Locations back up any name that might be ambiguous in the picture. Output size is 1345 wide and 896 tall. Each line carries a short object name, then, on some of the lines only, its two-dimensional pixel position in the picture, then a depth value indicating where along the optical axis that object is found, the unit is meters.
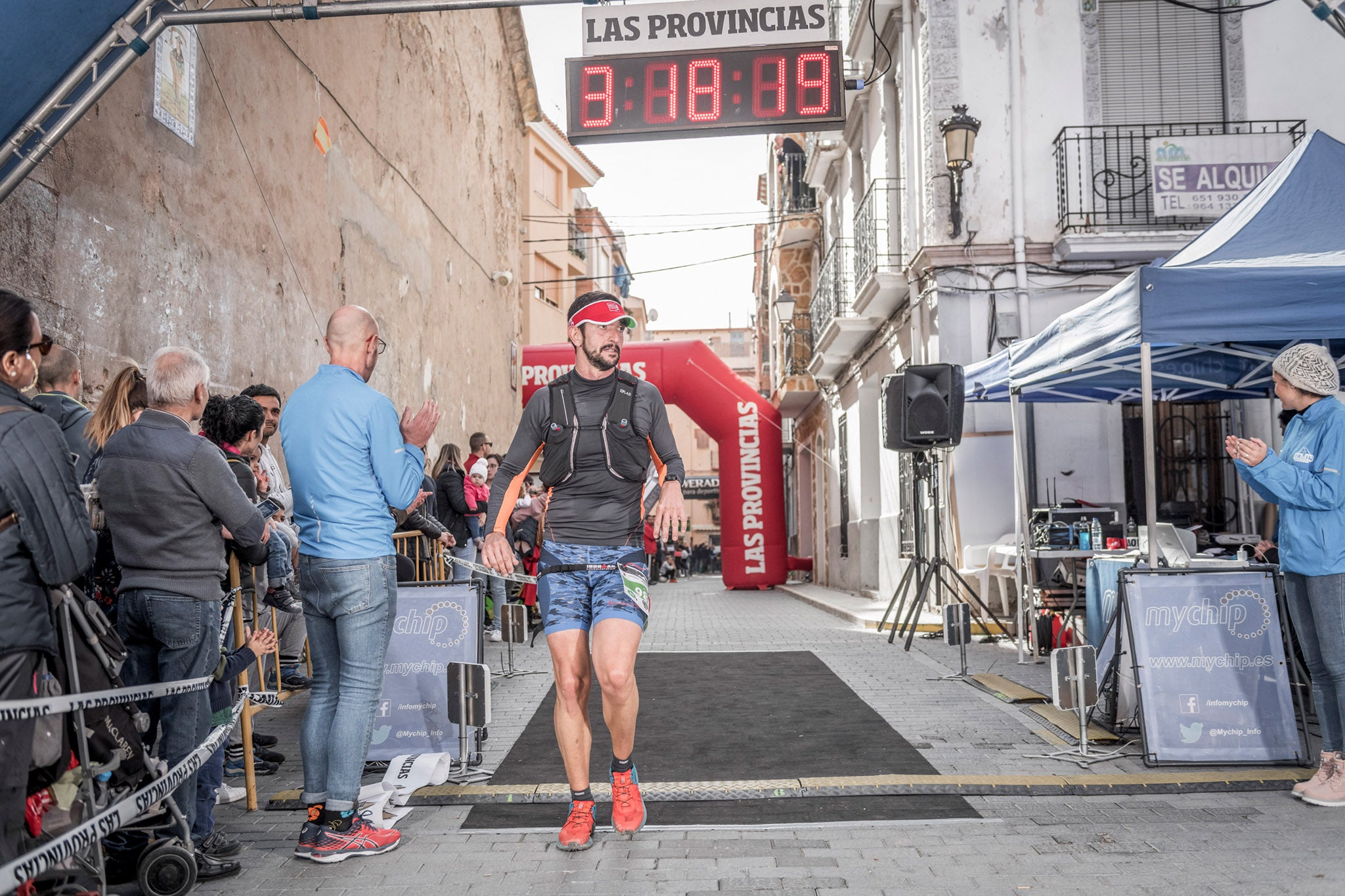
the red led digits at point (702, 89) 8.82
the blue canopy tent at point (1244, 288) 5.74
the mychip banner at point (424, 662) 5.40
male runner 4.22
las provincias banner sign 8.65
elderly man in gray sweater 3.75
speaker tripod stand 10.02
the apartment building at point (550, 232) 28.11
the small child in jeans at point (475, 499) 10.98
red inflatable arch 20.28
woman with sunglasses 2.95
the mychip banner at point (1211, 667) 5.25
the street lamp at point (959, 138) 12.17
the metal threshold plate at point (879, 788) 4.85
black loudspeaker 9.99
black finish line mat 4.62
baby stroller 3.21
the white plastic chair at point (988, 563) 10.97
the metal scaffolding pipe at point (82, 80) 4.91
